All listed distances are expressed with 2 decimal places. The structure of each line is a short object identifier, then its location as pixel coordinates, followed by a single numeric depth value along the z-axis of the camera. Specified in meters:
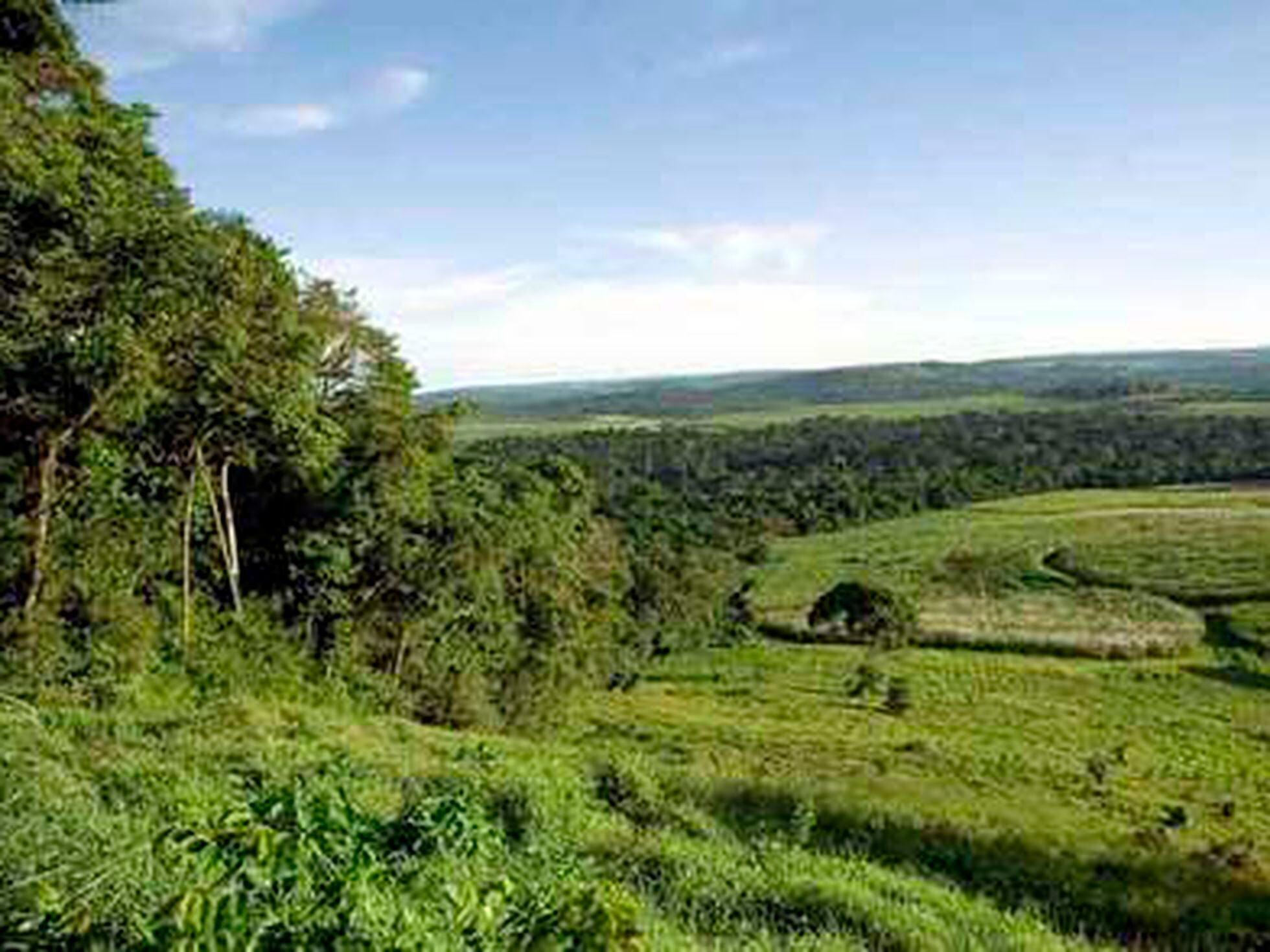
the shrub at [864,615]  77.44
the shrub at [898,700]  59.28
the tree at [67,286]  19.08
